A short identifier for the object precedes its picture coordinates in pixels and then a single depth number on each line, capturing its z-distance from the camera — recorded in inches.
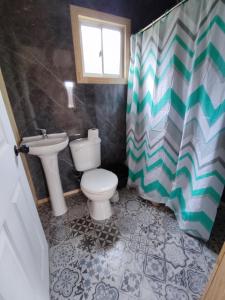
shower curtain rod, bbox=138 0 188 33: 42.0
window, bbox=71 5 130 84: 60.0
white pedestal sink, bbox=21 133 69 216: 52.1
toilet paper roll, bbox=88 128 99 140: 67.4
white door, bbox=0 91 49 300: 22.1
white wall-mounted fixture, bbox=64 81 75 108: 61.6
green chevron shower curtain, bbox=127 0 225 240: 38.6
